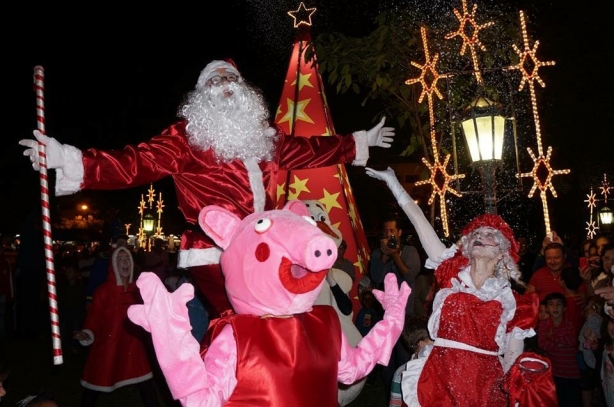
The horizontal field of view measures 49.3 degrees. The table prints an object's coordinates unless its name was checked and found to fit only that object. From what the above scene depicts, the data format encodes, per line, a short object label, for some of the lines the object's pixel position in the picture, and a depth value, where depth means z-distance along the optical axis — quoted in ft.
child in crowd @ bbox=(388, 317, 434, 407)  13.72
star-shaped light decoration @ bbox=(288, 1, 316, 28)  28.14
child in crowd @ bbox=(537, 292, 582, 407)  20.02
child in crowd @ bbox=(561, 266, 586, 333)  21.02
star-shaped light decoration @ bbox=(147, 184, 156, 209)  89.43
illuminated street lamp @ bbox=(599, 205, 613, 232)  56.95
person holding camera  24.53
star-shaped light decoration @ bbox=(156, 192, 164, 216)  93.21
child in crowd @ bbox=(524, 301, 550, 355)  20.60
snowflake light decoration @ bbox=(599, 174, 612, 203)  59.80
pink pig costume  8.36
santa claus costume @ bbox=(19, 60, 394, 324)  12.23
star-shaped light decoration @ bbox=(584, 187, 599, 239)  64.46
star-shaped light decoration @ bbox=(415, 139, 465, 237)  20.60
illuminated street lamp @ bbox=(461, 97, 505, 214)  17.95
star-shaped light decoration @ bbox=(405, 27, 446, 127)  20.97
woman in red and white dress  12.16
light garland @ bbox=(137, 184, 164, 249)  84.74
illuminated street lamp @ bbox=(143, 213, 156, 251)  74.77
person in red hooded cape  18.75
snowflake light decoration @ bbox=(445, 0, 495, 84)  20.18
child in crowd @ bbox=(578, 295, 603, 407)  18.40
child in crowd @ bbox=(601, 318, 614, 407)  15.78
